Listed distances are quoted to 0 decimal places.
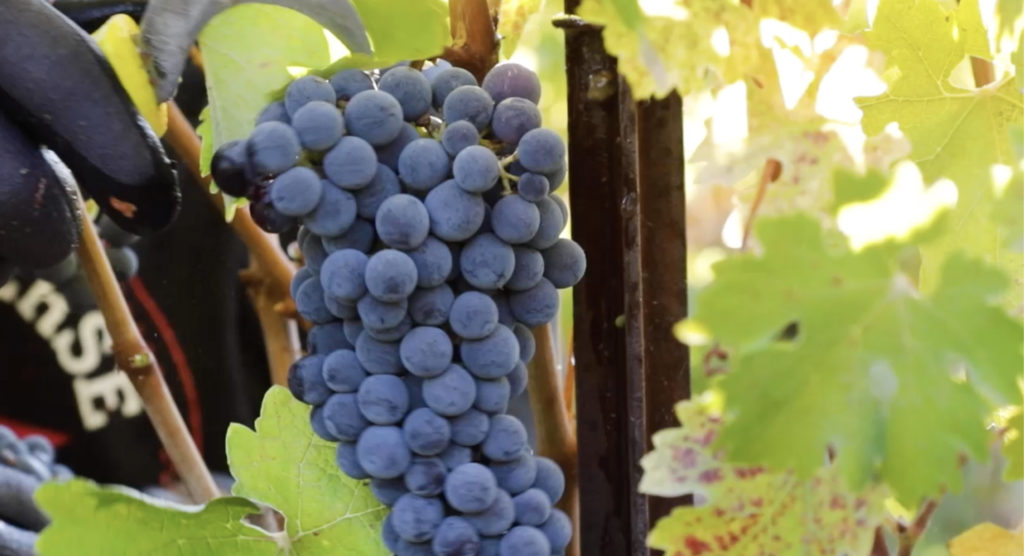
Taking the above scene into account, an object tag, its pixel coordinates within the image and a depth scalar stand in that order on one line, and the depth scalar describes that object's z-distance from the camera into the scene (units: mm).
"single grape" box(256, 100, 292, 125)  701
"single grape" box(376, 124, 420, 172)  697
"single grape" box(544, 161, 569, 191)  695
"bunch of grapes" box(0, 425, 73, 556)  871
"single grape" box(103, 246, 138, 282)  955
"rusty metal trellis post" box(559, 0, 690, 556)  748
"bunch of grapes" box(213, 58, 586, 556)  685
